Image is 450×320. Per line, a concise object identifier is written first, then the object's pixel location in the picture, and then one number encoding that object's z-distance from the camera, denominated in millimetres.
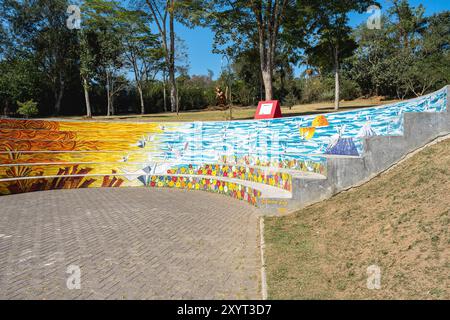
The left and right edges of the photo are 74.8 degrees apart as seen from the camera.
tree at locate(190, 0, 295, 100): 21923
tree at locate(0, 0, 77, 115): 40812
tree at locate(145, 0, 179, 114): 31034
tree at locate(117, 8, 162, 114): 33812
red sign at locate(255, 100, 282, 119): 13375
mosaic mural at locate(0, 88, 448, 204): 10195
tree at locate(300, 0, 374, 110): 24344
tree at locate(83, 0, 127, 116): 28547
